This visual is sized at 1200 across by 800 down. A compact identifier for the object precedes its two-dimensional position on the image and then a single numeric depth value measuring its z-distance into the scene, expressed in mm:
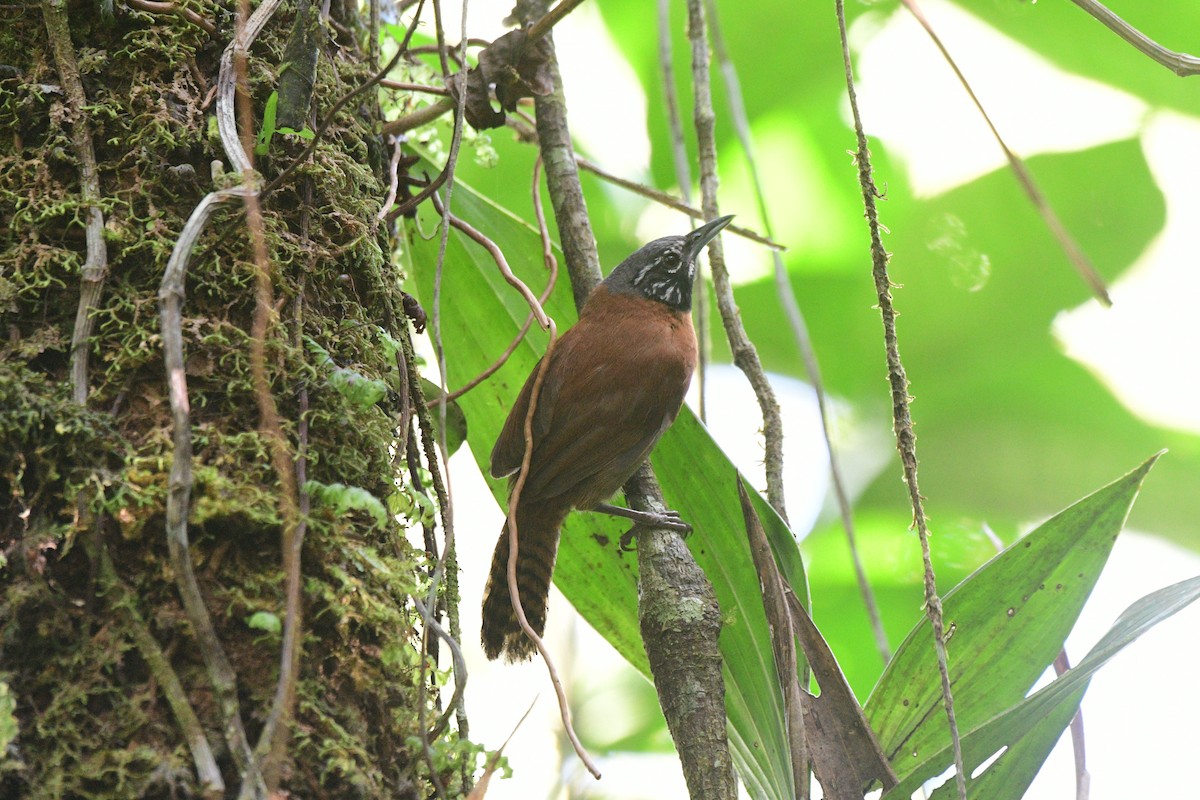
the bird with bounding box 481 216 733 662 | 6121
